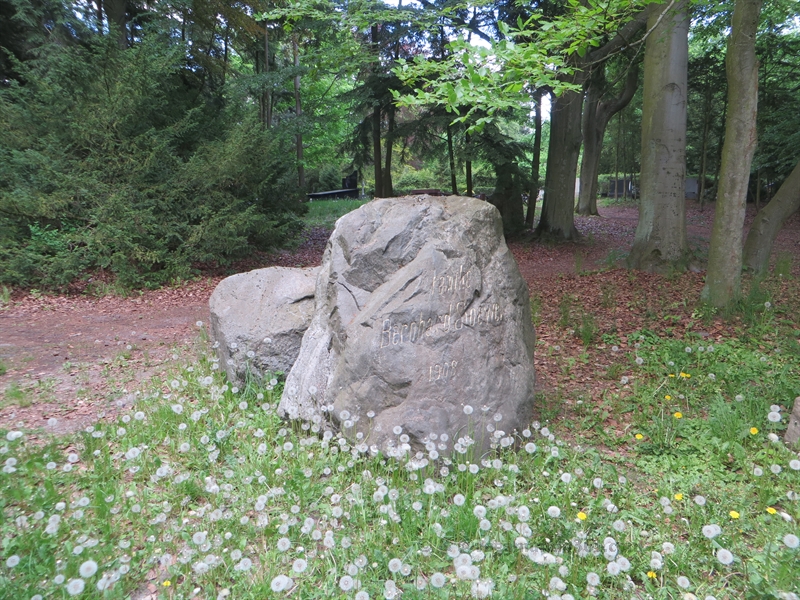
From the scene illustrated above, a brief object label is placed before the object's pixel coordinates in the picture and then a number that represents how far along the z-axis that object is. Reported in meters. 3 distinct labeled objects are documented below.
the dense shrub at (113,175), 9.20
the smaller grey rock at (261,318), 4.90
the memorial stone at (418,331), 3.62
